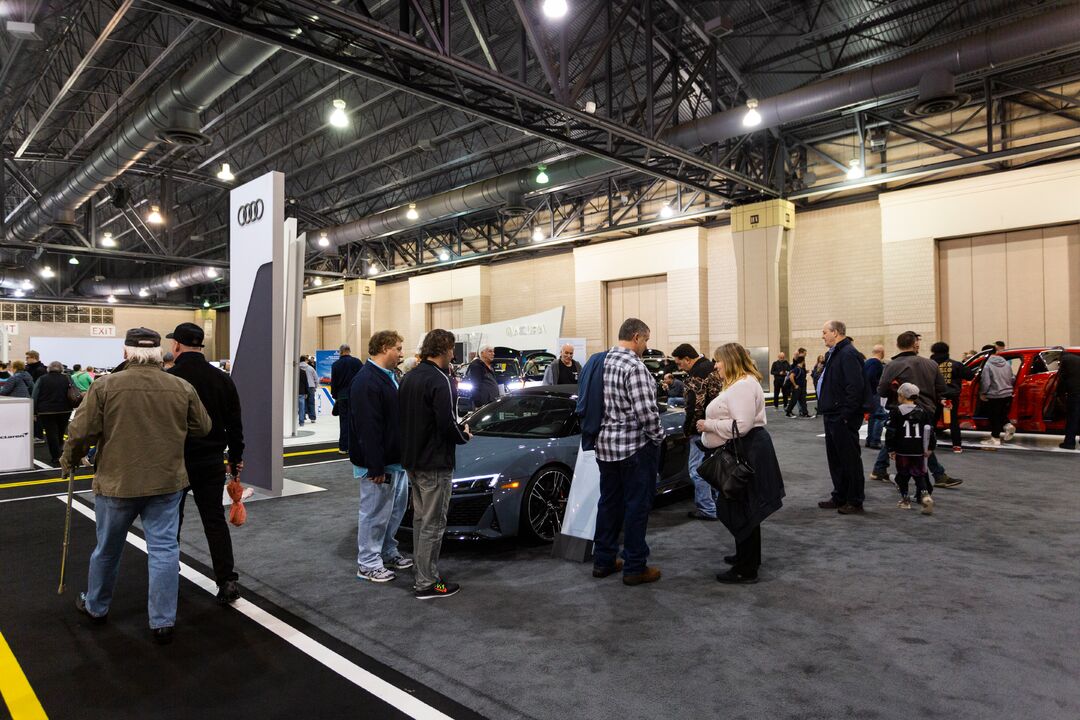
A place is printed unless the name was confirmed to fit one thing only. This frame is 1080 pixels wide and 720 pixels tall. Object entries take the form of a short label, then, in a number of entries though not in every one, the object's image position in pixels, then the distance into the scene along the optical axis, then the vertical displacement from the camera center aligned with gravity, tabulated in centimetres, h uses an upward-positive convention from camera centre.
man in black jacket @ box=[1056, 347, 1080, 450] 886 -49
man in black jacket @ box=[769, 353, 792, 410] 1545 -35
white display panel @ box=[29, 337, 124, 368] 2760 +85
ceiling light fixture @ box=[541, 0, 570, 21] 834 +455
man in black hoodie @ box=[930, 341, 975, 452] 886 -26
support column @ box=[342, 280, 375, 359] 3052 +251
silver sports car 473 -83
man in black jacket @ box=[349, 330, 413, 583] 408 -60
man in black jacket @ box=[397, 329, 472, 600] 382 -46
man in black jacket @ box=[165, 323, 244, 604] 382 -48
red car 952 -61
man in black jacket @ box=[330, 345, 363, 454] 891 -16
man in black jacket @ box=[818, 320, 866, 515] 571 -44
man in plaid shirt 411 -53
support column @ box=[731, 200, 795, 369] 1784 +244
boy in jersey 579 -77
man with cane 323 -42
